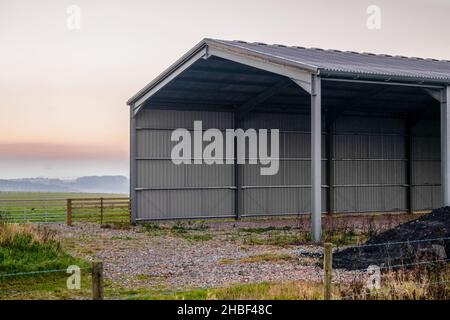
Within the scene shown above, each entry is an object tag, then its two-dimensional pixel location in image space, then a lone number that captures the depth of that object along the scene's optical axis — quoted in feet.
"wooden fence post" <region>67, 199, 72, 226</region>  81.82
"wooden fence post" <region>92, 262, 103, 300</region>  24.00
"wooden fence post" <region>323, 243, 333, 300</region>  28.48
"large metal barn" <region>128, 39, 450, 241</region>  69.51
